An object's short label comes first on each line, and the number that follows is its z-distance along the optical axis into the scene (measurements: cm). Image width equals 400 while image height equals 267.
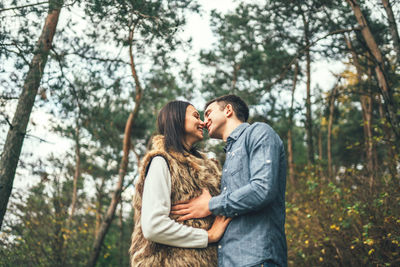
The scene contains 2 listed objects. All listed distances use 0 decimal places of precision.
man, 198
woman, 213
